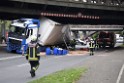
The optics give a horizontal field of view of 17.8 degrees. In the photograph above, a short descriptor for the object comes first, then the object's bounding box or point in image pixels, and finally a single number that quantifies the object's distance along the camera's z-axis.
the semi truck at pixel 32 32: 39.06
